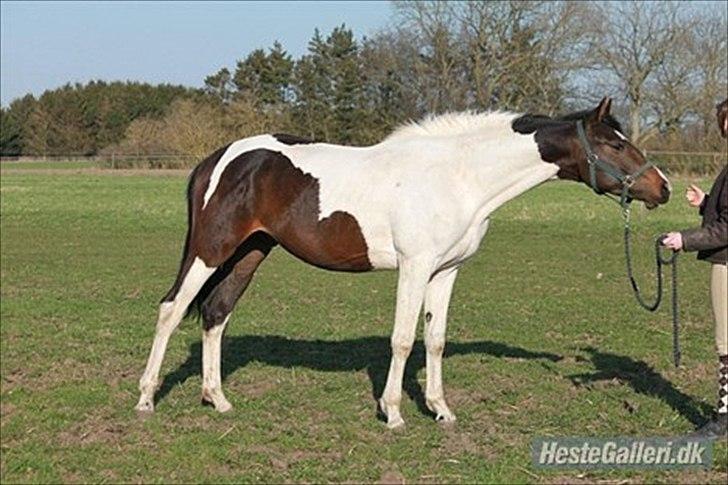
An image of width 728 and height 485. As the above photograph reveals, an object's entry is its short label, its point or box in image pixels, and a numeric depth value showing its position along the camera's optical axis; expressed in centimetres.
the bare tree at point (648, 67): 5147
